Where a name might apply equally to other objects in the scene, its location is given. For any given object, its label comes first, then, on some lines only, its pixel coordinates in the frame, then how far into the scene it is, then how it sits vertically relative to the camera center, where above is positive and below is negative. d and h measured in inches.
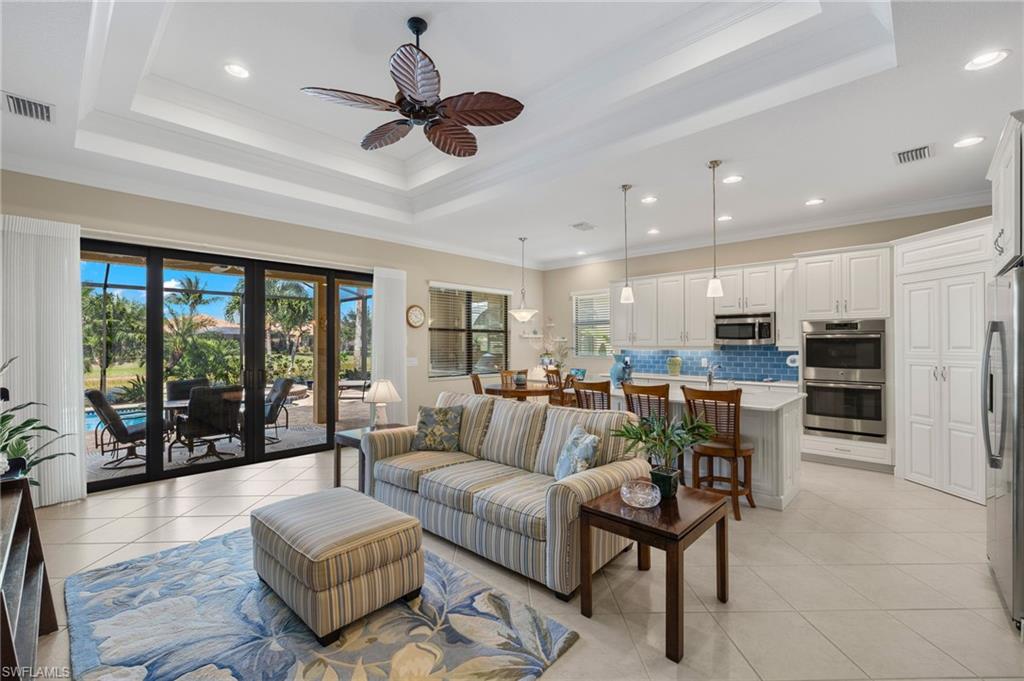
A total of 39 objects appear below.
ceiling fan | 93.3 +53.7
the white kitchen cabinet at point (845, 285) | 188.9 +21.6
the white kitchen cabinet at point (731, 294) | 232.1 +21.8
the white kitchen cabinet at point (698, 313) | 243.4 +12.5
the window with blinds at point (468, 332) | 268.7 +4.0
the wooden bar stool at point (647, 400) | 153.4 -22.3
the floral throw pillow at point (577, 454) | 108.4 -28.9
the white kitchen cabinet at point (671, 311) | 254.4 +14.2
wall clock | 243.8 +12.2
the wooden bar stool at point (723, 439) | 137.9 -32.5
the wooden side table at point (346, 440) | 155.6 -35.4
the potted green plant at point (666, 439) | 89.9 -20.9
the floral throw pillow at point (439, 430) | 146.6 -30.1
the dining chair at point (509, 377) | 243.5 -22.0
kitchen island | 143.6 -36.2
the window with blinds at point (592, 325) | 300.8 +8.2
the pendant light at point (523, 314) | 263.7 +14.0
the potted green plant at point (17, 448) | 94.9 -27.1
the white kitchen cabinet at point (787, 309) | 213.9 +12.3
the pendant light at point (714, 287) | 168.2 +18.5
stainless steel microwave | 221.8 +2.7
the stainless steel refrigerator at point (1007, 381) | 83.7 -9.8
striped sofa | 94.7 -37.6
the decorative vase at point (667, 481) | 90.7 -29.4
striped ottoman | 80.4 -41.4
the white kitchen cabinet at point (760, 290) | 221.5 +22.6
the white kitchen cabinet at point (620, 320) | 277.7 +10.4
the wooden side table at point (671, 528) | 76.8 -35.9
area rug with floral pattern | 75.4 -55.1
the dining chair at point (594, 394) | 170.5 -22.5
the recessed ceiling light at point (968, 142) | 131.6 +56.6
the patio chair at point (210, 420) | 182.1 -33.0
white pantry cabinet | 150.4 -11.7
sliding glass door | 165.3 -7.9
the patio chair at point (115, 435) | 164.2 -34.7
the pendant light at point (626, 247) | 183.6 +53.4
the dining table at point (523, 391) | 215.5 -26.2
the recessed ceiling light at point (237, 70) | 123.9 +75.7
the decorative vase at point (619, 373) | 202.4 -16.6
